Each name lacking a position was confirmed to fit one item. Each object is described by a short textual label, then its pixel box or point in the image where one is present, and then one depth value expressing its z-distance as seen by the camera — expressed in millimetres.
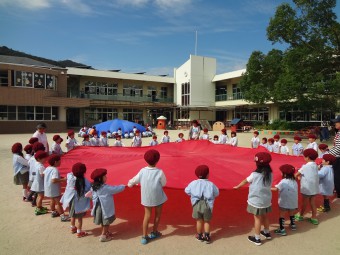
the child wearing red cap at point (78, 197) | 3856
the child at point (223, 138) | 9877
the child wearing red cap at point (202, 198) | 3643
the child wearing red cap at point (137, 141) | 10234
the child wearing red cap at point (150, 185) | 3758
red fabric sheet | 4516
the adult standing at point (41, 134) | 6637
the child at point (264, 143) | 8453
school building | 22156
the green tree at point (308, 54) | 14234
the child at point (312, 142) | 6824
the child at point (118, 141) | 9492
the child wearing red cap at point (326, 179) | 4824
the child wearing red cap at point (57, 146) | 6716
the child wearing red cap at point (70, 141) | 8216
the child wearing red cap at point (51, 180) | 4375
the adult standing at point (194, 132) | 10977
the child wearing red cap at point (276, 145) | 8284
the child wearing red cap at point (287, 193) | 4035
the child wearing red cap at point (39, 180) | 4672
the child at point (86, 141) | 8728
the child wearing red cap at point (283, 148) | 7998
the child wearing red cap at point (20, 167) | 5172
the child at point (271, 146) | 8289
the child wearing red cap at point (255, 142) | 9469
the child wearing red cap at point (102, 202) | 3754
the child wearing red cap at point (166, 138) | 10465
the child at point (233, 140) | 9355
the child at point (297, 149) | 7770
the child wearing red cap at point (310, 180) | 4441
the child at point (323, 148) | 5556
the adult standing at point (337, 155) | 5461
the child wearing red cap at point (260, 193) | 3752
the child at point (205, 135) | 10250
